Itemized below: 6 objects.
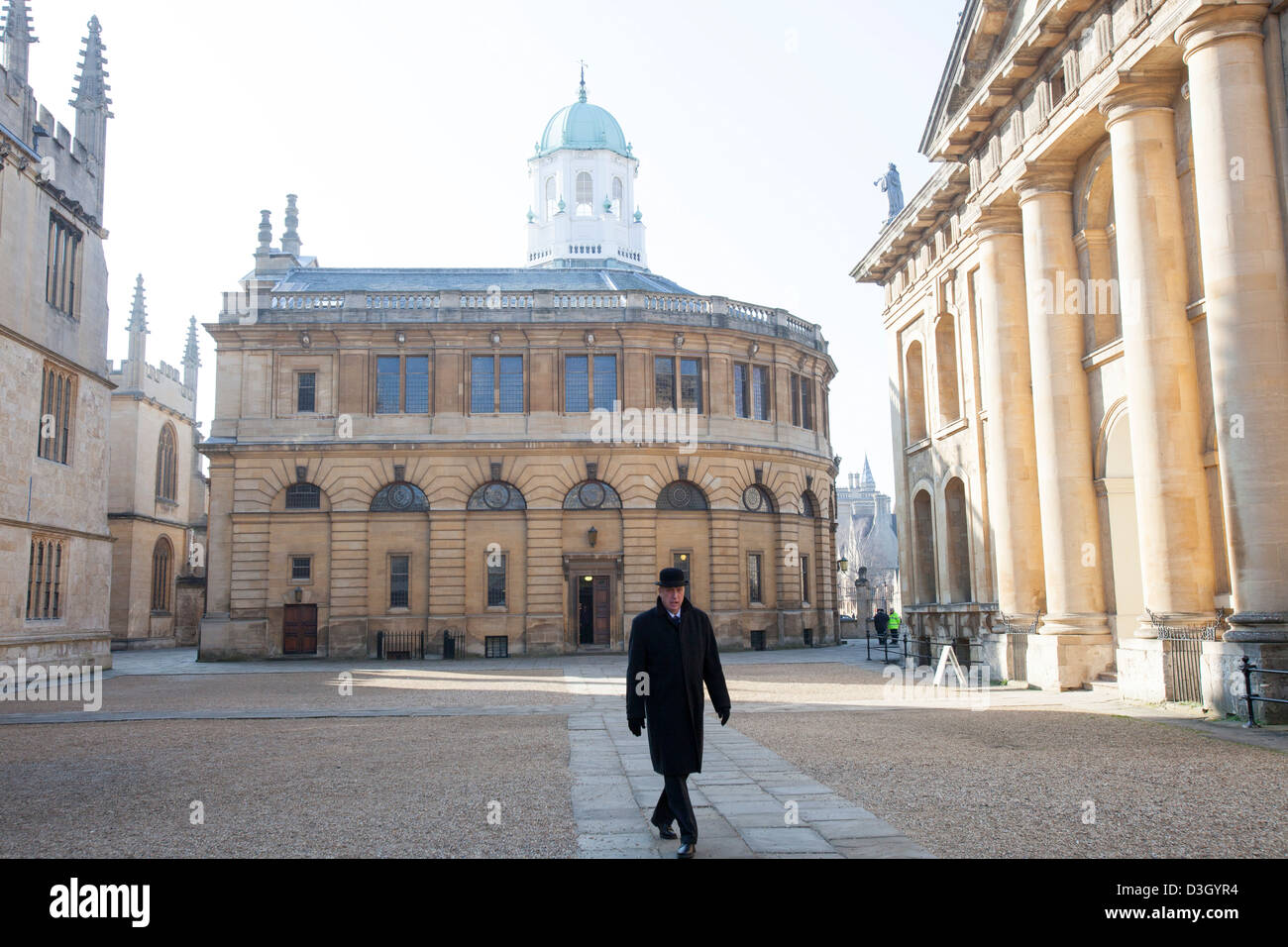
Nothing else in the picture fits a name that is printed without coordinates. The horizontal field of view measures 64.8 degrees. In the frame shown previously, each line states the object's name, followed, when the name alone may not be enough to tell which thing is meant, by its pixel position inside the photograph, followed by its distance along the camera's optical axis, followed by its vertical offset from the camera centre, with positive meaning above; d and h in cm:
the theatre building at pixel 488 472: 3591 +427
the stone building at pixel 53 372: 2542 +612
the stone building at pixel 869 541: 9940 +465
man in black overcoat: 726 -72
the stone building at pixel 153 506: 4906 +467
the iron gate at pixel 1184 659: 1491 -124
